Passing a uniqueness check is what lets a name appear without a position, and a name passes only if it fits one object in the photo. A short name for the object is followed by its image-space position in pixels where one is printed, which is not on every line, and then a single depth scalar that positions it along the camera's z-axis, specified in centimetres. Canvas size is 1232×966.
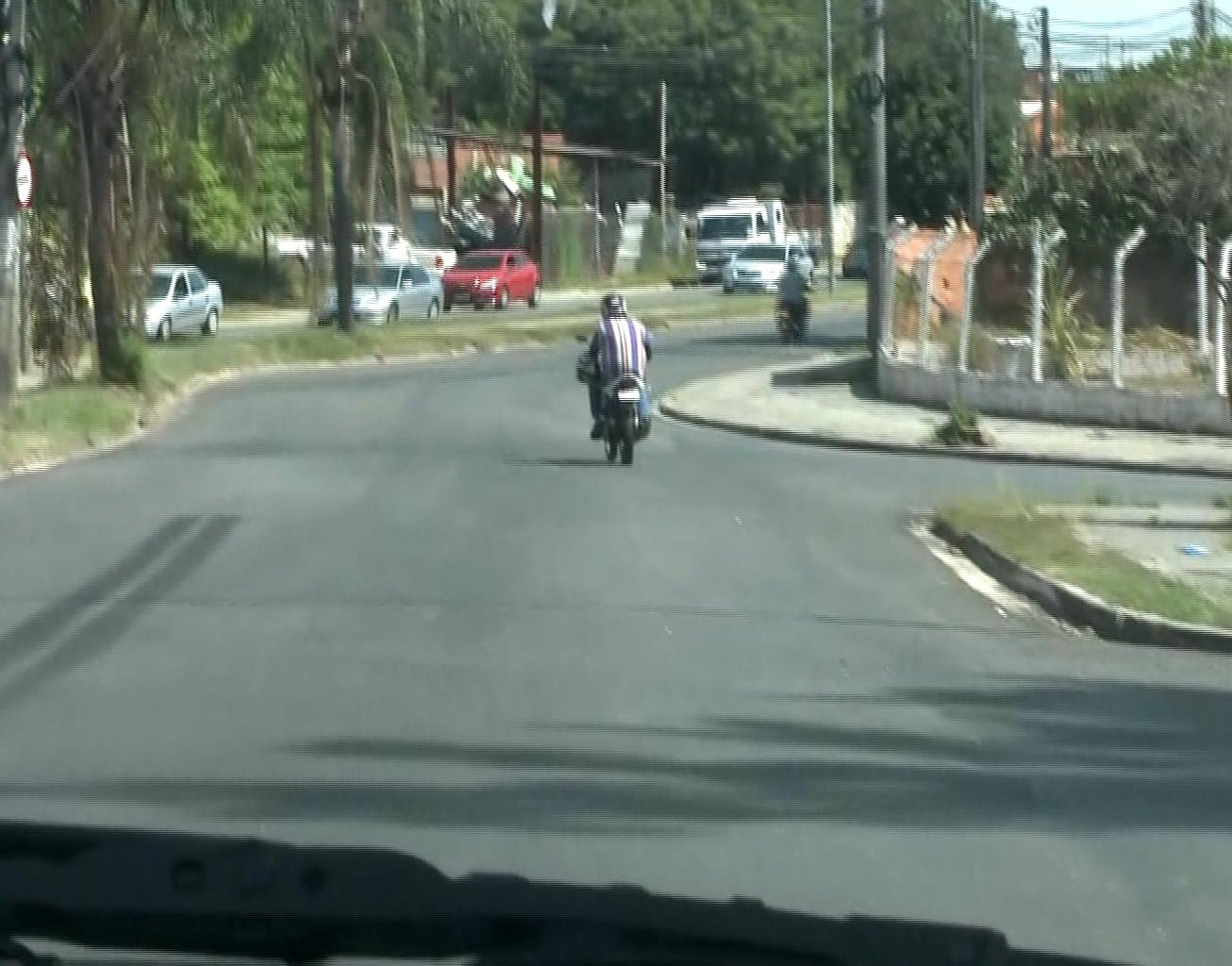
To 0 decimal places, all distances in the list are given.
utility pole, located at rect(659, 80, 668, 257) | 8178
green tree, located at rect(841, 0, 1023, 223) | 7669
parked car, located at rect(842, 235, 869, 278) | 7988
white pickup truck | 5493
